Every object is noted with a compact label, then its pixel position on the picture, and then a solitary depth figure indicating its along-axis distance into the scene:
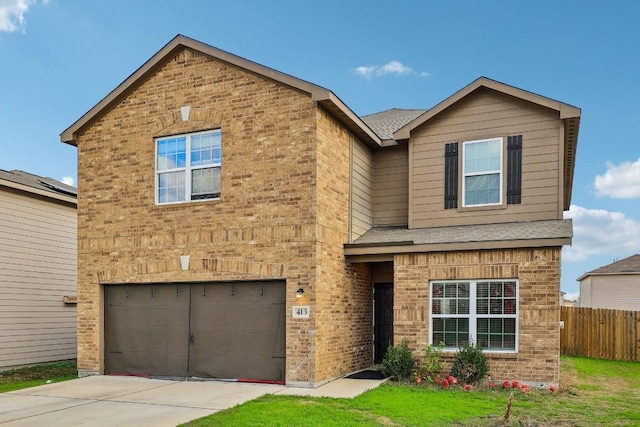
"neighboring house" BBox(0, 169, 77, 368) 15.41
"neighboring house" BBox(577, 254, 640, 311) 31.17
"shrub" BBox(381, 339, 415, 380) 11.81
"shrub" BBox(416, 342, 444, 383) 11.78
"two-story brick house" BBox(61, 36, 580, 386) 11.66
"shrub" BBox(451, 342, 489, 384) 11.36
